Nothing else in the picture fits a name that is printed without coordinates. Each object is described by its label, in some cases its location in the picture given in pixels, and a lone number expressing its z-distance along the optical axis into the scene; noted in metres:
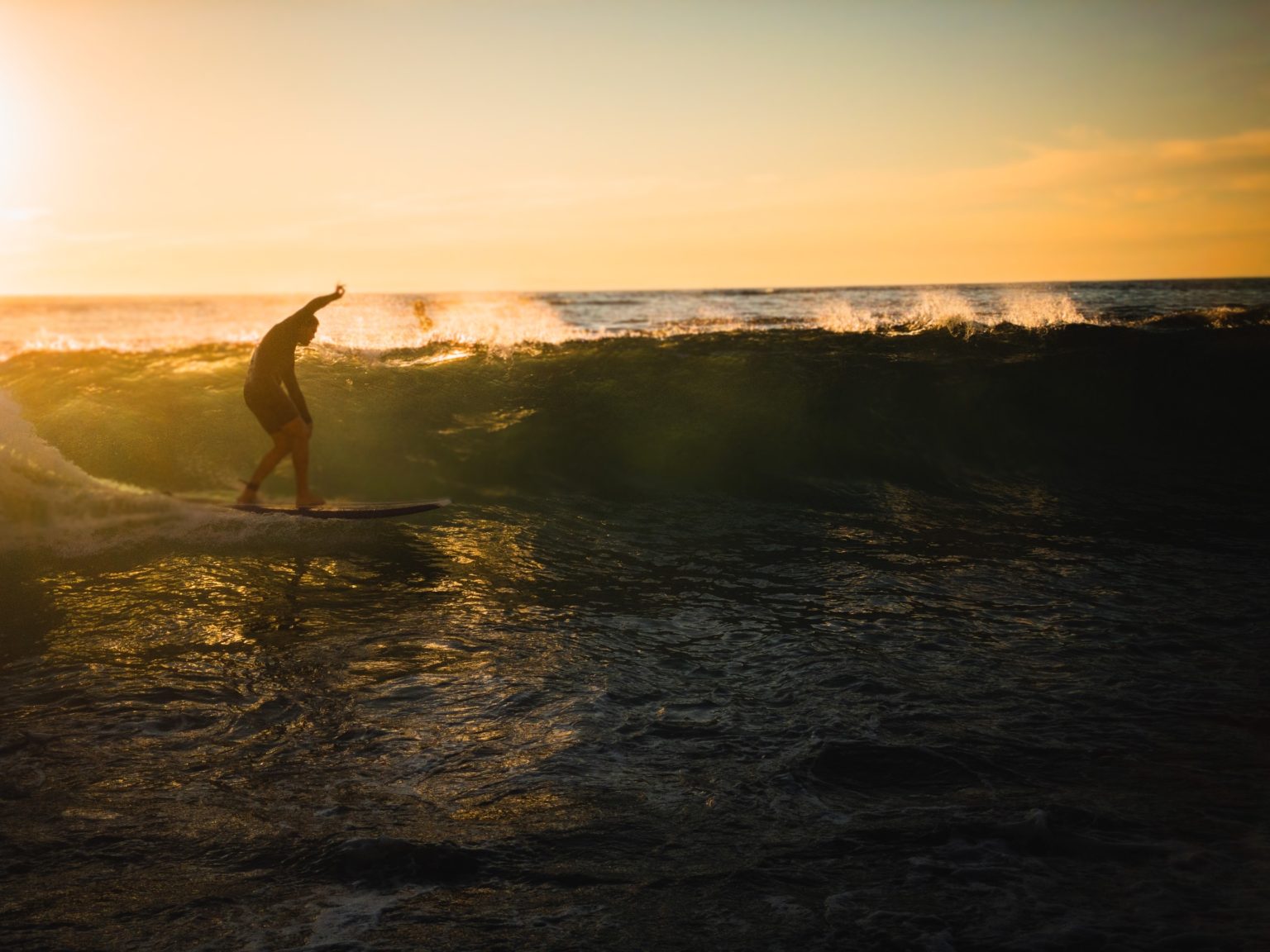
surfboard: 10.35
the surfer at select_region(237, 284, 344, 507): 10.36
